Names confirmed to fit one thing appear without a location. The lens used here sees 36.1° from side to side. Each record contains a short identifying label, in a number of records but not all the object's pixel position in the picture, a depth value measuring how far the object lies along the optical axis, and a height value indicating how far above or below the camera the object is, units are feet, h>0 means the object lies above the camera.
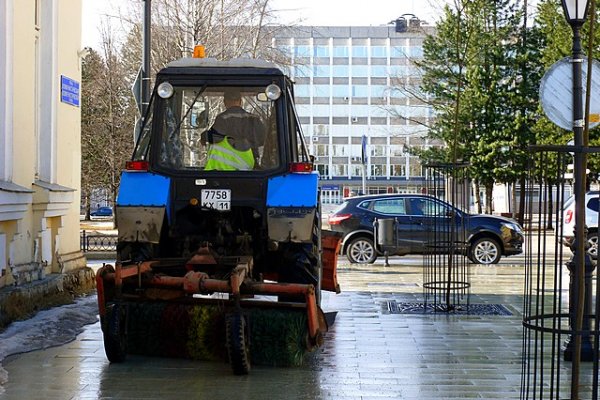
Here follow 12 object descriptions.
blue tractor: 27.30 +0.20
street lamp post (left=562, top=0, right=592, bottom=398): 16.35 +0.71
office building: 258.57 +27.04
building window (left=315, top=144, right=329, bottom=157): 263.49 +15.46
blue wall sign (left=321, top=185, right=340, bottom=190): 268.91 +4.67
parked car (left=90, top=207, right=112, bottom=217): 192.03 -2.37
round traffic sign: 19.17 +2.39
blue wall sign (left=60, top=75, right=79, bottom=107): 41.45 +5.05
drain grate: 38.96 -4.56
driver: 29.76 +2.15
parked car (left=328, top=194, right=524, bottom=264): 66.28 -1.80
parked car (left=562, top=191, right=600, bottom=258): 68.28 -0.67
